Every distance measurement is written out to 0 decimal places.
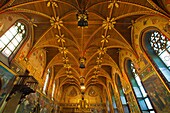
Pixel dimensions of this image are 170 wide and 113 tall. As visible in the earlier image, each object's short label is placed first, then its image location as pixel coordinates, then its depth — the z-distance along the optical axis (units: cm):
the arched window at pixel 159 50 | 705
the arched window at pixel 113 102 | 1642
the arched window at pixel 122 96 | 1283
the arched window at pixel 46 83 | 1294
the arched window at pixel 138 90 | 898
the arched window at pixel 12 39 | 720
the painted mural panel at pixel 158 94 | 659
